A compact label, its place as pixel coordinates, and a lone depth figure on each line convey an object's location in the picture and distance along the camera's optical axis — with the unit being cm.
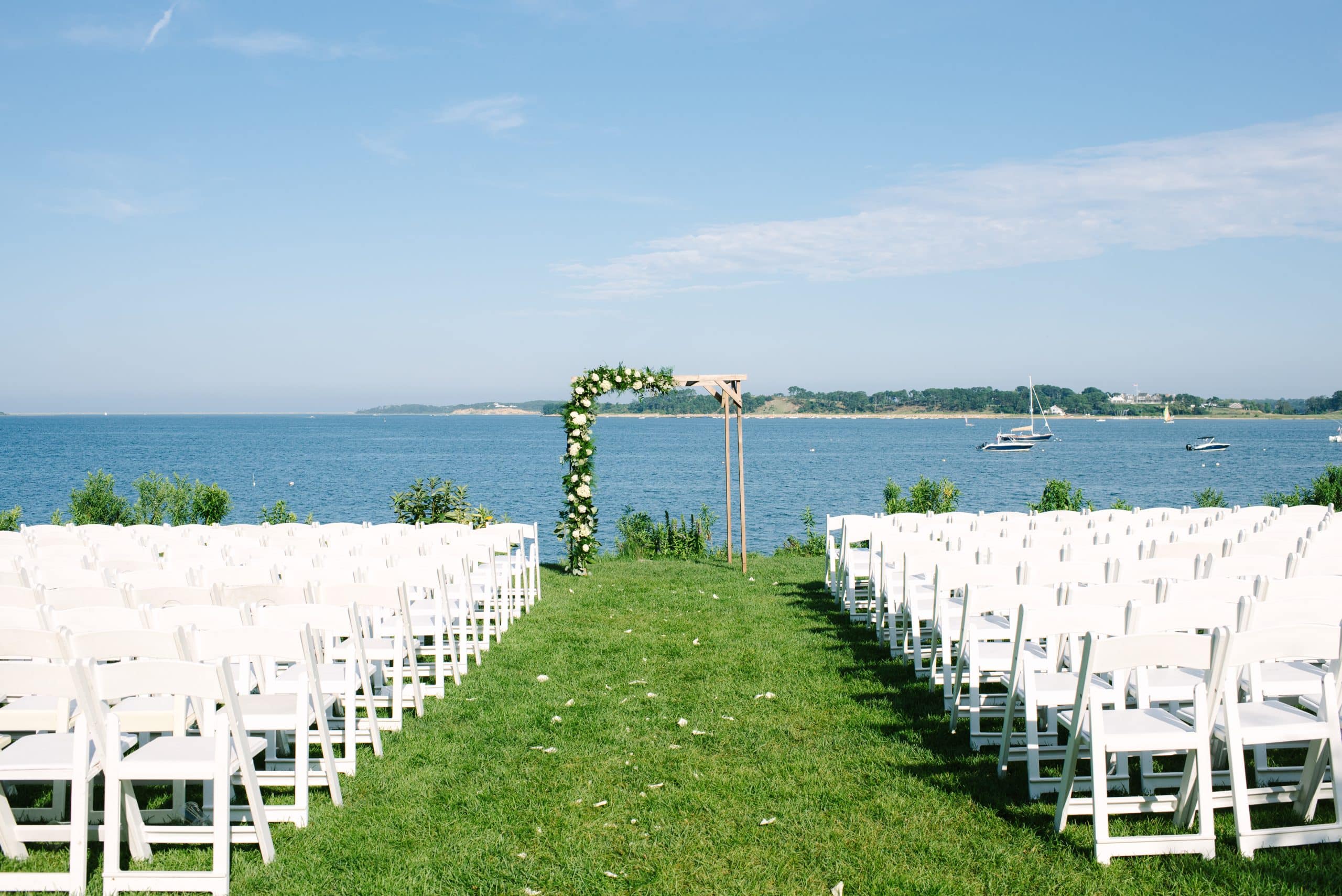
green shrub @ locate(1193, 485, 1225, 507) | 1691
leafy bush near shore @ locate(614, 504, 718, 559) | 1542
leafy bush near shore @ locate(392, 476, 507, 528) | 1513
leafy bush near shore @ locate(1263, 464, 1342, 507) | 1577
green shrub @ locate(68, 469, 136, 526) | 1598
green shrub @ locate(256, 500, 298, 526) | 1552
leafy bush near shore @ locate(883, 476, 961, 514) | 1684
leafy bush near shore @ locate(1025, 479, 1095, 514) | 1634
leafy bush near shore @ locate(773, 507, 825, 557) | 1631
